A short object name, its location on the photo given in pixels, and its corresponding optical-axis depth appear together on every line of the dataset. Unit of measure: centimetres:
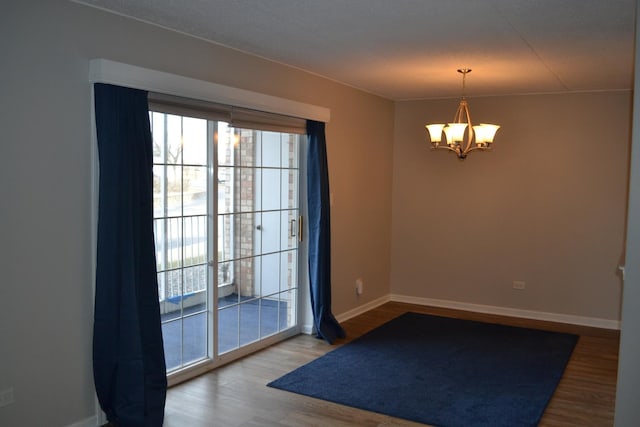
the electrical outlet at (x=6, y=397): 318
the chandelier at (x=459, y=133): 502
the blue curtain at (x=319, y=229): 559
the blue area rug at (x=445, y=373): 408
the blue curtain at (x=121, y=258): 359
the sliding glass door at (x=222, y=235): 433
